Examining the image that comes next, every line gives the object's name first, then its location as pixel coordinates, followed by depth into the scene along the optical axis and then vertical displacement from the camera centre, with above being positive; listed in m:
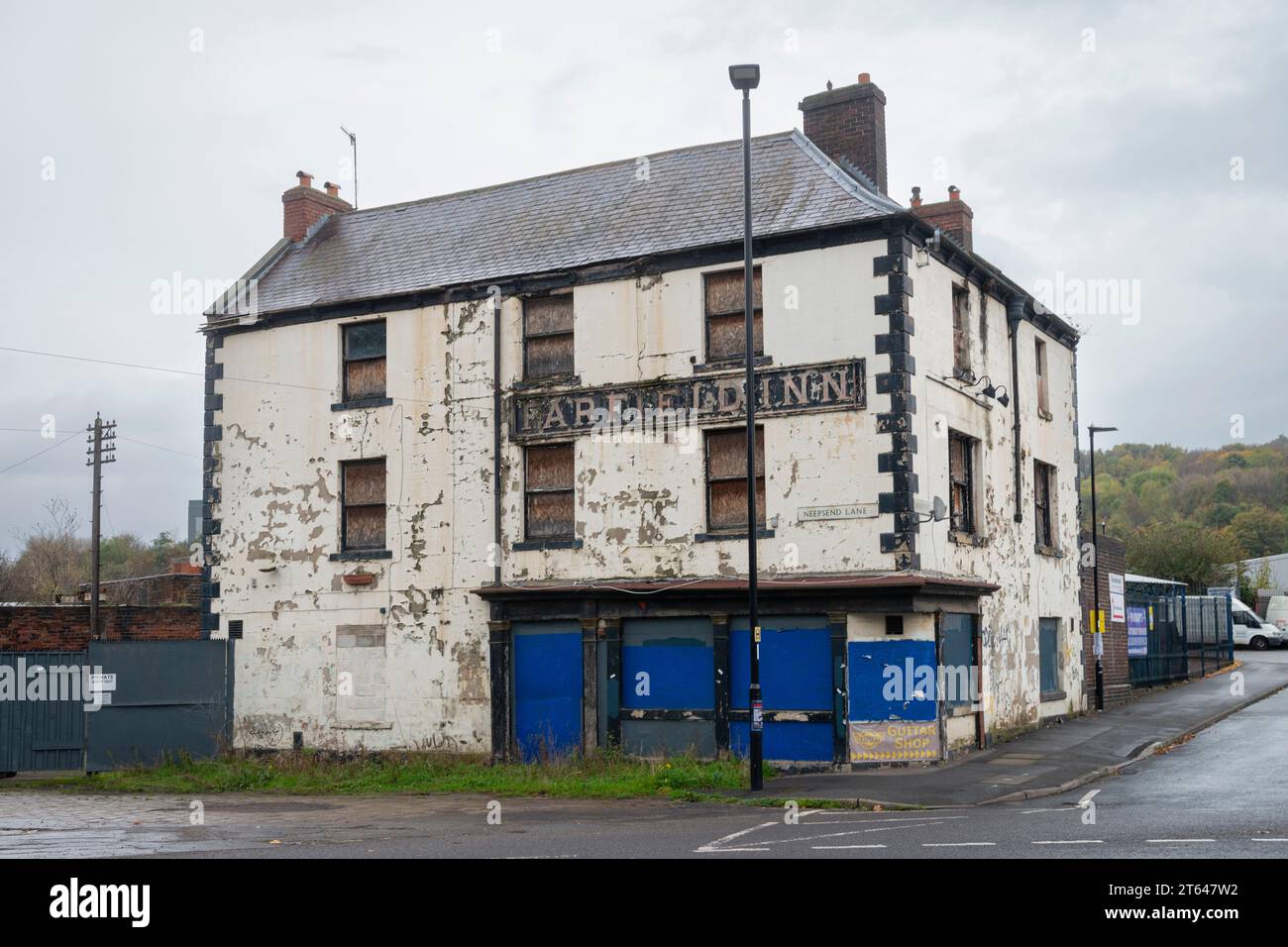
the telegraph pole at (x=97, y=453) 39.41 +4.71
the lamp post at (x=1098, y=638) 30.16 -1.21
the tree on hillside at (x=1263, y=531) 95.00 +3.65
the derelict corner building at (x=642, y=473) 21.77 +2.13
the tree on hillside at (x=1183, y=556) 59.28 +1.18
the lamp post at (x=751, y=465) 18.70 +1.75
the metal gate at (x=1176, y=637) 35.00 -1.60
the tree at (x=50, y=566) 68.94 +1.81
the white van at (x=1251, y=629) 56.15 -1.98
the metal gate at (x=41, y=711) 25.89 -2.18
